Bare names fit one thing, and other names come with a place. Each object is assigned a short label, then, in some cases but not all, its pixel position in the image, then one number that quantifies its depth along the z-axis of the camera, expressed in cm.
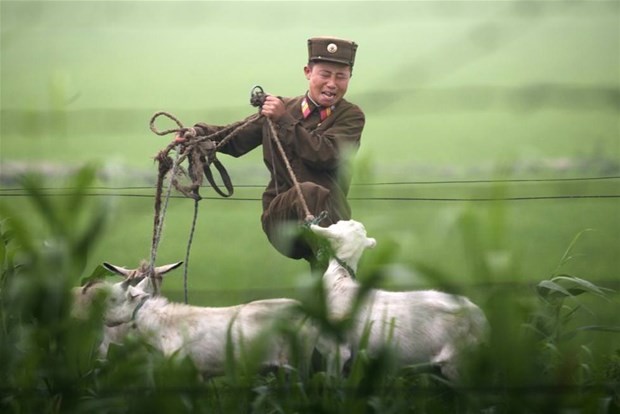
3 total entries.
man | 1013
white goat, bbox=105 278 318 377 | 898
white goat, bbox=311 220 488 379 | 873
